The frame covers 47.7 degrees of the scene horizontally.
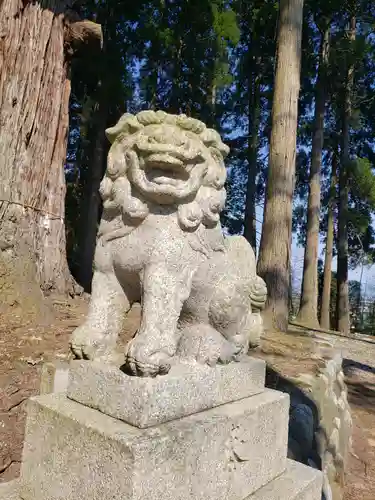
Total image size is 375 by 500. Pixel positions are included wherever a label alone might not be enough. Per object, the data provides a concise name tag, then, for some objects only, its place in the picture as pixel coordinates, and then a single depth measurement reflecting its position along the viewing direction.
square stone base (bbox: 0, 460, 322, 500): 1.61
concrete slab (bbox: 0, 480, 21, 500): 1.55
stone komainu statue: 1.49
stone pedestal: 1.26
